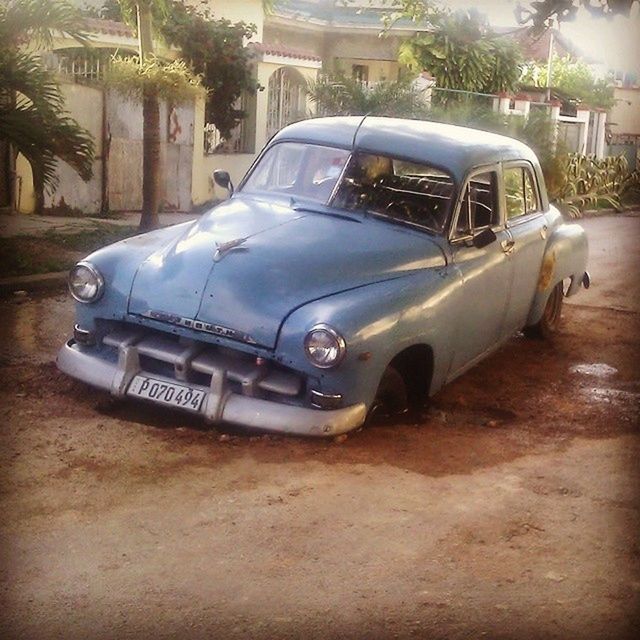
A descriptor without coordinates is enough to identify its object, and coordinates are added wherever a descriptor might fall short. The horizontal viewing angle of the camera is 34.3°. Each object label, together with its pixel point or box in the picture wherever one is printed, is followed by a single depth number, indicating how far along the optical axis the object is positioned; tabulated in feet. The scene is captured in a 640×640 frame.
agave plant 56.39
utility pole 62.71
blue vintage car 15.17
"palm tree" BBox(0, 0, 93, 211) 24.53
